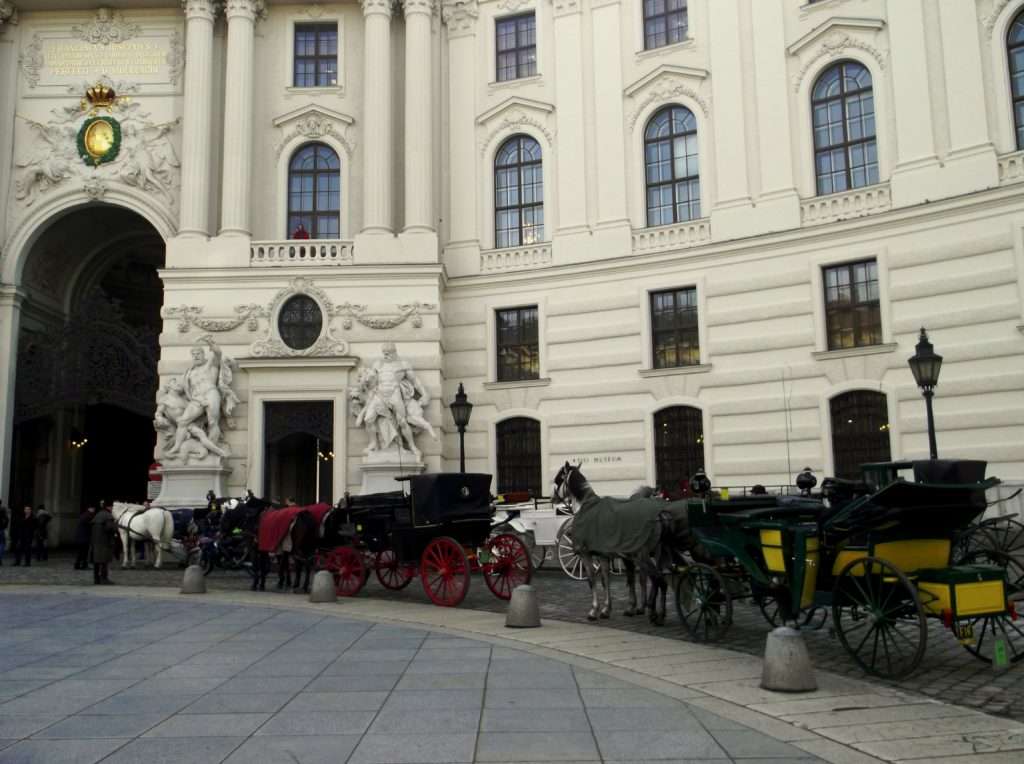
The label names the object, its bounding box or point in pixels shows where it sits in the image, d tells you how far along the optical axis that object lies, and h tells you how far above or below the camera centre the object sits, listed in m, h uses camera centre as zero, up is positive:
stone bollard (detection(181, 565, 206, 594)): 17.34 -1.58
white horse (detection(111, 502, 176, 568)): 22.88 -0.74
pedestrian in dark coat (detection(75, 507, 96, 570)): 22.38 -0.90
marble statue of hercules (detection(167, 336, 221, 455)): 26.89 +3.01
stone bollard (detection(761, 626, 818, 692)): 8.27 -1.60
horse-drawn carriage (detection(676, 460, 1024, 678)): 8.41 -0.79
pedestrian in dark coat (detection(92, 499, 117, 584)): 19.27 -0.94
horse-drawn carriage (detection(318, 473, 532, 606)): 14.78 -0.70
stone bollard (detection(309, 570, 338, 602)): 15.58 -1.58
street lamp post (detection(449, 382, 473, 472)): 21.83 +1.97
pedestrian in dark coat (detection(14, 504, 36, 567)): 24.58 -0.93
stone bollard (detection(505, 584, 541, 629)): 12.36 -1.60
